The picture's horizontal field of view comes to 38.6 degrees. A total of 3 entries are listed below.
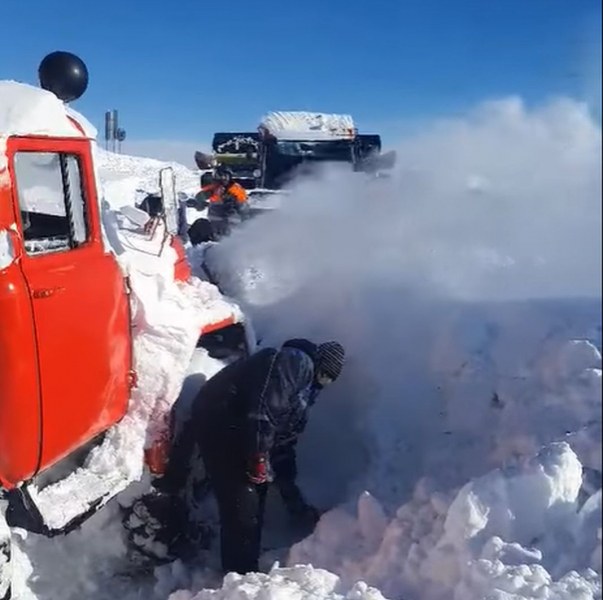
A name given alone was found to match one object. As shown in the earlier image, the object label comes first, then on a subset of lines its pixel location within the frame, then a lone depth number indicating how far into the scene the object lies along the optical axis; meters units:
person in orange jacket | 6.00
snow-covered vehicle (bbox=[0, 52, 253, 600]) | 3.45
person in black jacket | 4.33
